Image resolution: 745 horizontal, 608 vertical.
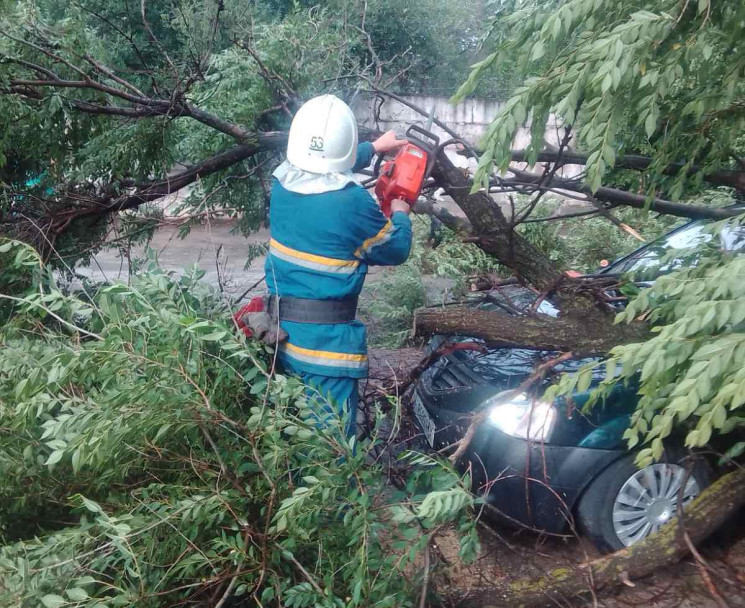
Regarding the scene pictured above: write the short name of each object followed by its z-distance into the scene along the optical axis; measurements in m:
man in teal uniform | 3.16
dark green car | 3.24
